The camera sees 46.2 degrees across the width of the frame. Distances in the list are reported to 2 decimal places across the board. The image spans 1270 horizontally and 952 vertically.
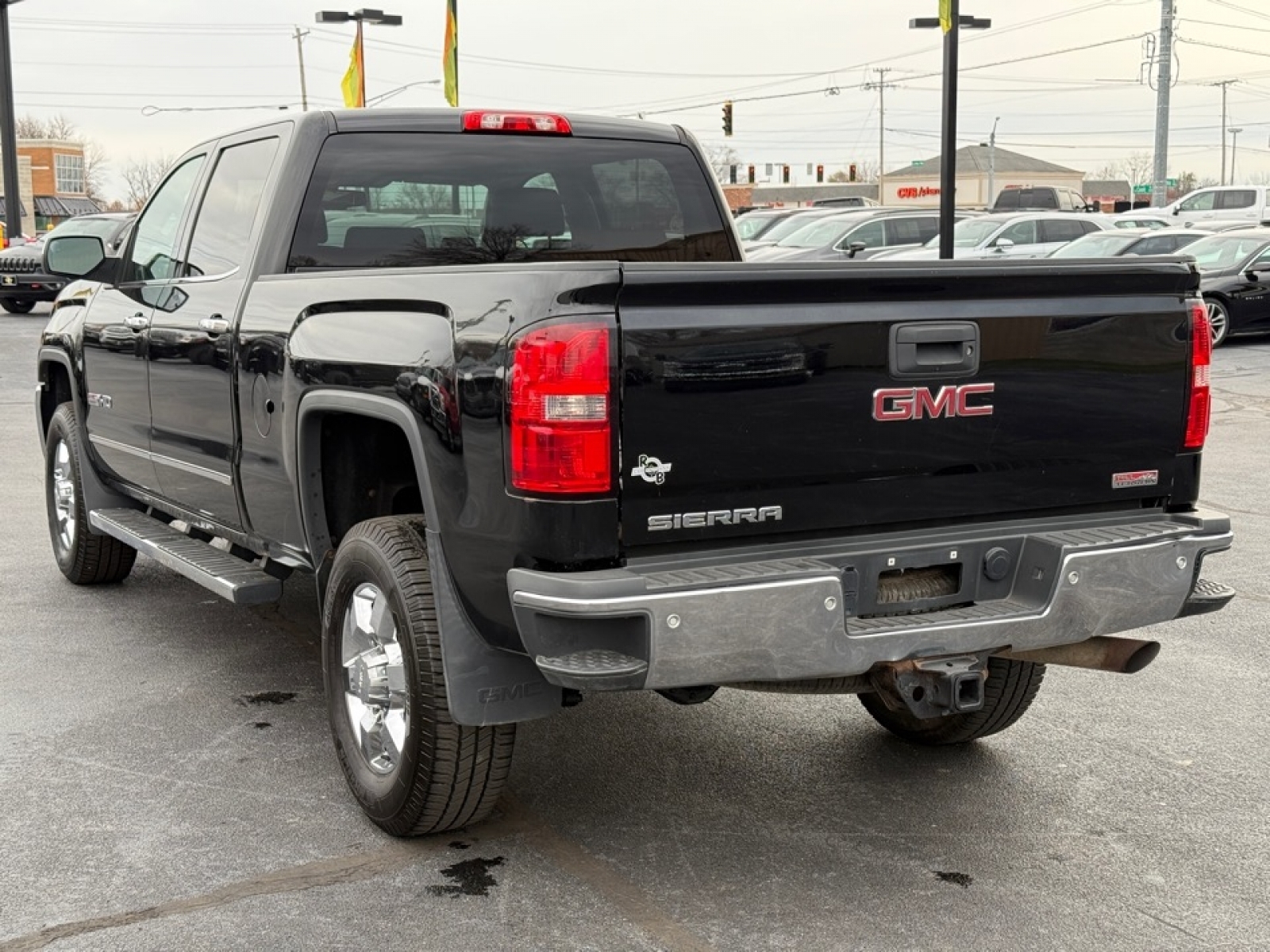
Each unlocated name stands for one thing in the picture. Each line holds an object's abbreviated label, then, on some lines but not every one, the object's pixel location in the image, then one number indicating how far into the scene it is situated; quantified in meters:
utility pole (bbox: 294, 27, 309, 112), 75.19
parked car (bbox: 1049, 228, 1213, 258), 21.89
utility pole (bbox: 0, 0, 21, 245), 26.56
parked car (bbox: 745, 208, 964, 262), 23.92
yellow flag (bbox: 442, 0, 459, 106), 22.66
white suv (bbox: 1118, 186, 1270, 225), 36.19
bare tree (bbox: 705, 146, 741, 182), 118.69
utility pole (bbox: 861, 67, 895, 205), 100.81
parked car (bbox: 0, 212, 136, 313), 27.41
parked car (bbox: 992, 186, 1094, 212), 47.31
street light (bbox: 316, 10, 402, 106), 25.75
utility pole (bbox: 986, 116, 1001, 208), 97.81
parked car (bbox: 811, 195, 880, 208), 48.53
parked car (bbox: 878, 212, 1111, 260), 25.34
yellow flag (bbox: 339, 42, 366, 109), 25.48
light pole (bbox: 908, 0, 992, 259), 15.41
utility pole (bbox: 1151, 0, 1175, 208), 36.22
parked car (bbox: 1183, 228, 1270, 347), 20.09
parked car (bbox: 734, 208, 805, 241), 27.80
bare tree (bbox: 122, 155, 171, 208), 127.50
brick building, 116.31
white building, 107.00
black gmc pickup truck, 3.46
